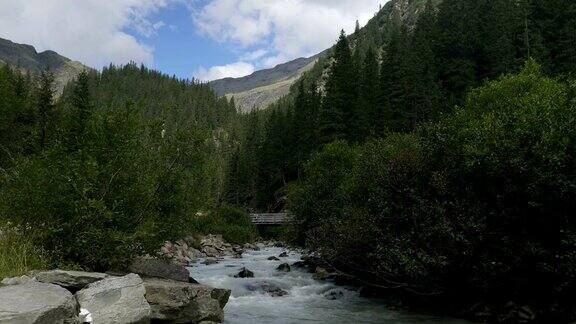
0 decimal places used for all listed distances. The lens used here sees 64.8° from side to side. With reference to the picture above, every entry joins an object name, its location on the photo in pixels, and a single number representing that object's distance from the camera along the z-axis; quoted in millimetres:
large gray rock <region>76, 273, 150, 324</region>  10109
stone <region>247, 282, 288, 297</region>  24661
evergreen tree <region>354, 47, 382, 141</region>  65688
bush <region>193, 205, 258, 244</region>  63184
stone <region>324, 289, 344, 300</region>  23856
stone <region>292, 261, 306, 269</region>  36766
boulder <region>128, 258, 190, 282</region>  16578
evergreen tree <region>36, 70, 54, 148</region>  48094
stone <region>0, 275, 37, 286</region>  9859
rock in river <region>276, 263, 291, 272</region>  33725
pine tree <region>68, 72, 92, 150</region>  38453
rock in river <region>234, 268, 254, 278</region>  30047
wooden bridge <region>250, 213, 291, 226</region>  69625
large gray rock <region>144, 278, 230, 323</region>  13172
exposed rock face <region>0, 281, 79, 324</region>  8188
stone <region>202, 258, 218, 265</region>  41125
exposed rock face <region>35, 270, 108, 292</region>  10805
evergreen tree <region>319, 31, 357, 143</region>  67250
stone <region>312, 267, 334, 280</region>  29798
